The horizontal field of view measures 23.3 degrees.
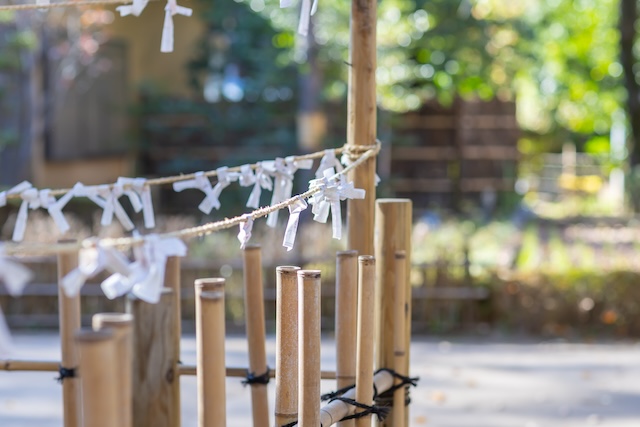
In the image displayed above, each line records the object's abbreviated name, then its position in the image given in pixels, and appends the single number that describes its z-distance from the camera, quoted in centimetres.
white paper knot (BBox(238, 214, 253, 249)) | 363
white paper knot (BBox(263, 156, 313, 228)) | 477
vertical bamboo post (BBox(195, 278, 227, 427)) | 318
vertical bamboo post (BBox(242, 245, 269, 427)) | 456
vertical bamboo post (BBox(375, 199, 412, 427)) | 483
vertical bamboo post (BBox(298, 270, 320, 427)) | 354
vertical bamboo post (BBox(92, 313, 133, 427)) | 262
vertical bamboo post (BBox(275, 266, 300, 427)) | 362
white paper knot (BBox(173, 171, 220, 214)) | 474
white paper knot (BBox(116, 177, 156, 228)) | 456
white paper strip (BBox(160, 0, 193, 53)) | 396
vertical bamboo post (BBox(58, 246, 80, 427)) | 383
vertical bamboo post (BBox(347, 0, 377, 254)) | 482
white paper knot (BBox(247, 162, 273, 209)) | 475
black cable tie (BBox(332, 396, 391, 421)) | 405
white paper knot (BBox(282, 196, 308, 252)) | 364
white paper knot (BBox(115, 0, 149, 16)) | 377
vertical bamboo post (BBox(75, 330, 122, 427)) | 246
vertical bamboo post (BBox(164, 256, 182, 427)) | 393
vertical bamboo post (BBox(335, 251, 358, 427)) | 406
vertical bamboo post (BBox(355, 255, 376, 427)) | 395
